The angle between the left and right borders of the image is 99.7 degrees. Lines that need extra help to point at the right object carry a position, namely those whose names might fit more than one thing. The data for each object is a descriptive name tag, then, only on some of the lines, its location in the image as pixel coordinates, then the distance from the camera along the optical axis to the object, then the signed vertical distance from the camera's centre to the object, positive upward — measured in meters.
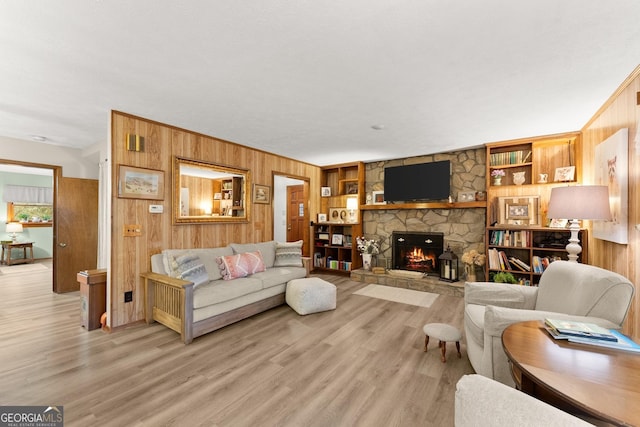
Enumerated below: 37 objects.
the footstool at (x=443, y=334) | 2.44 -1.09
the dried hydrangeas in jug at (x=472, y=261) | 4.49 -0.75
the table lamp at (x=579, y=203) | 2.55 +0.13
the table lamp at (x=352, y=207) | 6.04 +0.19
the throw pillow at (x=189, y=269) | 3.10 -0.64
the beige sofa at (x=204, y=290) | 2.85 -0.89
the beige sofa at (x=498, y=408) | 0.66 -0.52
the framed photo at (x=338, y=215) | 6.16 +0.01
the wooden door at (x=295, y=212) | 7.64 +0.09
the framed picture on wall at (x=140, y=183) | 3.12 +0.38
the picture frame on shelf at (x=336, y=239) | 6.04 -0.54
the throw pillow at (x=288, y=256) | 4.41 -0.67
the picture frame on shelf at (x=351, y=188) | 6.17 +0.64
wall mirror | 3.70 +0.35
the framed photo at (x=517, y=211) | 4.23 +0.08
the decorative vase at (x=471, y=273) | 4.57 -0.97
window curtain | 7.32 +0.56
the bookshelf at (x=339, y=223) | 5.91 -0.17
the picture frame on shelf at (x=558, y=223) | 3.79 -0.10
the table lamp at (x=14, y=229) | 7.15 -0.40
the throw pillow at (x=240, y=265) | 3.57 -0.69
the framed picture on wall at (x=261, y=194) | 4.79 +0.39
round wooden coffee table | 0.93 -0.66
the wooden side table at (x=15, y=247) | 6.80 -0.99
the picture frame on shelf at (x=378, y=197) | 5.73 +0.39
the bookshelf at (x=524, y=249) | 3.93 -0.51
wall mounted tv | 4.93 +0.65
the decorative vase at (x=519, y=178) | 4.31 +0.61
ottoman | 3.57 -1.09
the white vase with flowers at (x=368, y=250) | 5.64 -0.72
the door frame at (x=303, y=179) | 5.18 +0.78
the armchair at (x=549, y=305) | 1.68 -0.65
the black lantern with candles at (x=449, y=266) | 4.73 -0.90
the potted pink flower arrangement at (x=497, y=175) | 4.42 +0.67
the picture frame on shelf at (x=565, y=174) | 3.85 +0.62
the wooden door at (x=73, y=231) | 4.64 -0.29
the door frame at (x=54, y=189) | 4.52 +0.44
